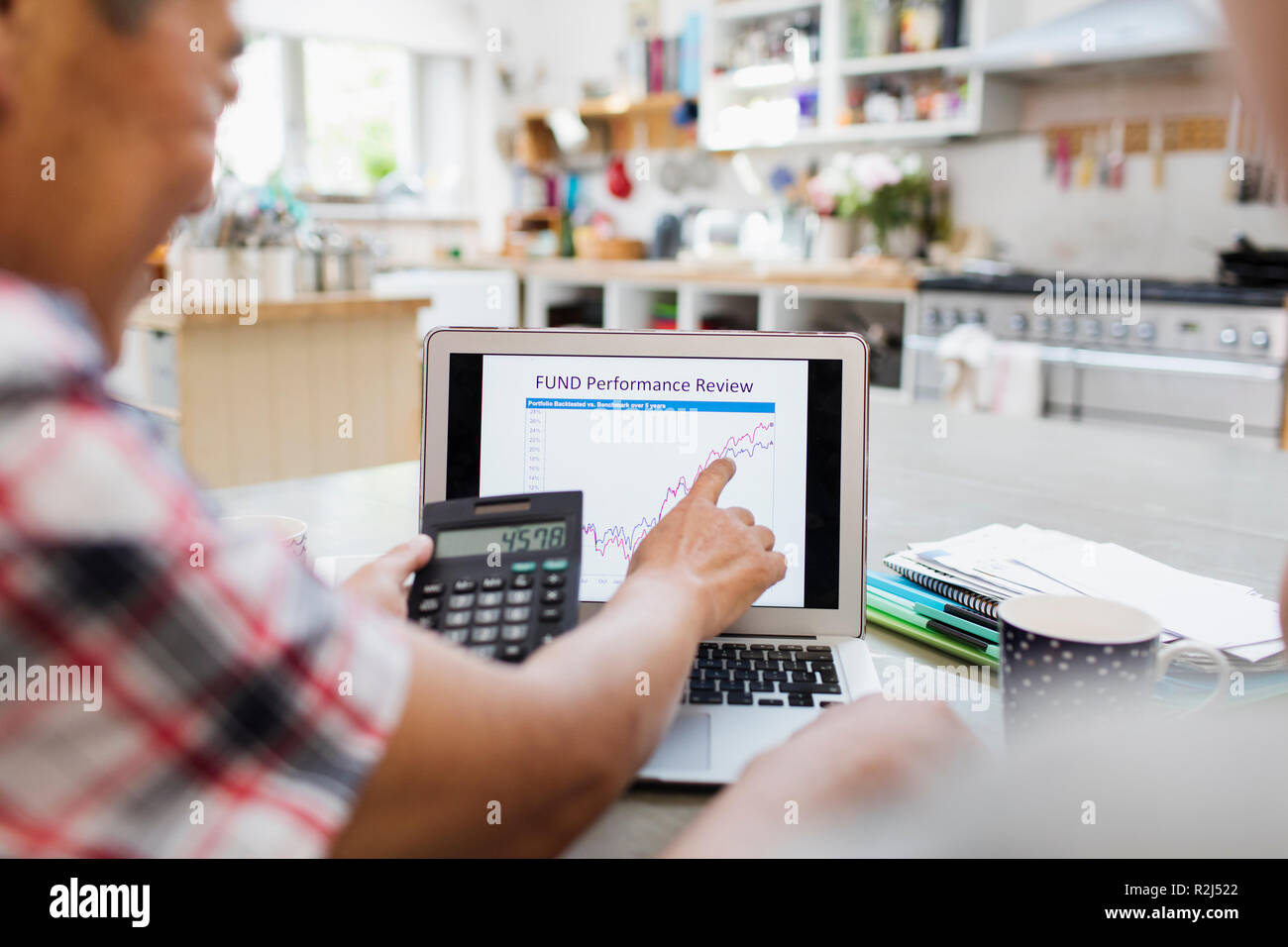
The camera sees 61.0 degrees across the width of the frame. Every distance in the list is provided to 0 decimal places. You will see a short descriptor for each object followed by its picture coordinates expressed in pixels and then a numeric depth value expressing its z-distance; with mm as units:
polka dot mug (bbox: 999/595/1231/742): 623
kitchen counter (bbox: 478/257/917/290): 3904
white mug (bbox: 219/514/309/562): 886
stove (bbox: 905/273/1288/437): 3031
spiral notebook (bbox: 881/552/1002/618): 858
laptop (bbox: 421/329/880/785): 867
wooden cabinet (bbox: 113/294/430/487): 2686
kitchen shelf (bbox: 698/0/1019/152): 3980
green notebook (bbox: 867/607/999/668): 834
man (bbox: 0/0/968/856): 349
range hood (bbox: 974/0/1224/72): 3343
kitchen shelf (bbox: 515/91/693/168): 5289
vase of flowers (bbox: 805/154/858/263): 4383
